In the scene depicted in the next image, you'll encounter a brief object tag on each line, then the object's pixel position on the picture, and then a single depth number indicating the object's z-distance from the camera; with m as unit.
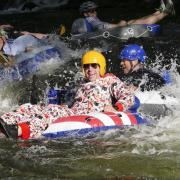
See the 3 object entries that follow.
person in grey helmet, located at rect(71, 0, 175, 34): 26.56
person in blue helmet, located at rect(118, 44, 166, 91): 16.70
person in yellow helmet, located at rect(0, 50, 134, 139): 14.53
